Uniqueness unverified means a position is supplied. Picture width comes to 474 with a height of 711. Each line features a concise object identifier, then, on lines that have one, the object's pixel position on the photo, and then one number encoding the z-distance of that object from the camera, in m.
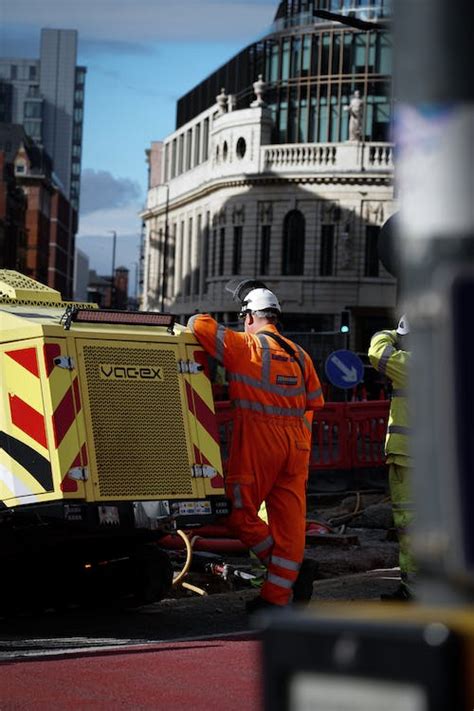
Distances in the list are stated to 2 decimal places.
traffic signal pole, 1.90
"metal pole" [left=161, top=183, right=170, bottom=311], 109.37
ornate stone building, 87.19
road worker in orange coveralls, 8.68
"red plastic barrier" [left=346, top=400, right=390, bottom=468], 20.41
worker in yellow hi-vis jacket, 9.07
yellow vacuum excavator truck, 8.52
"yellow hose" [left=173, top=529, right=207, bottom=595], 10.47
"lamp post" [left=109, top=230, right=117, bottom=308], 153.50
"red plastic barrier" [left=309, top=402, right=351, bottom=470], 20.14
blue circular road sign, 23.05
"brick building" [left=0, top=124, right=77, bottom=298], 117.44
